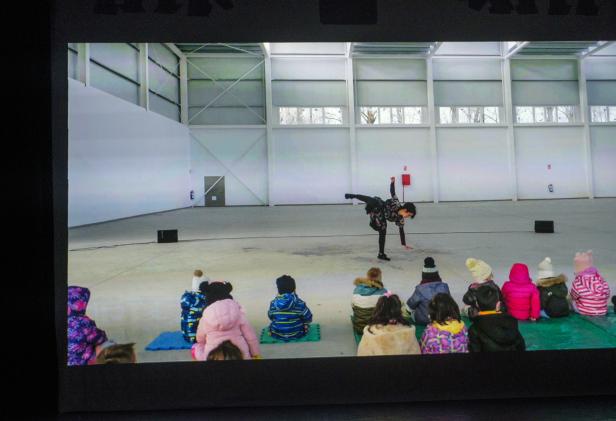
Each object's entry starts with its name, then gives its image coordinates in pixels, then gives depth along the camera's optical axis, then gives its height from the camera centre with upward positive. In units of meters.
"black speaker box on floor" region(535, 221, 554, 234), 9.51 -0.17
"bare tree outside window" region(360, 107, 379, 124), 21.09 +5.44
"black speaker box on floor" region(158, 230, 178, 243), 9.30 -0.15
